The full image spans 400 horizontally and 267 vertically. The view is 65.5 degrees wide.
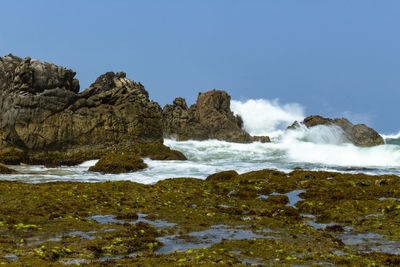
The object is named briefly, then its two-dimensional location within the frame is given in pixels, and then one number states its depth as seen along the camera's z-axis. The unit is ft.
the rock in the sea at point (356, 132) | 400.47
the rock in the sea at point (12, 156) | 150.30
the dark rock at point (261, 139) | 490.90
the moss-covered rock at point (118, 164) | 137.59
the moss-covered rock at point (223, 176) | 108.47
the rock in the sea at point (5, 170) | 116.13
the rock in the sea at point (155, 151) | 185.93
